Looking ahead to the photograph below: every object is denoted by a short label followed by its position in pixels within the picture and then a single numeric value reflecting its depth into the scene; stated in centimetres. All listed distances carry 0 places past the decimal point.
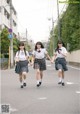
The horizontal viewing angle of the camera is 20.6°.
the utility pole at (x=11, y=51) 2129
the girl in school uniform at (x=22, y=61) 816
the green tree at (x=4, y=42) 2719
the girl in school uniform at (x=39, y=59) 828
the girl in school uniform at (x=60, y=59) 847
